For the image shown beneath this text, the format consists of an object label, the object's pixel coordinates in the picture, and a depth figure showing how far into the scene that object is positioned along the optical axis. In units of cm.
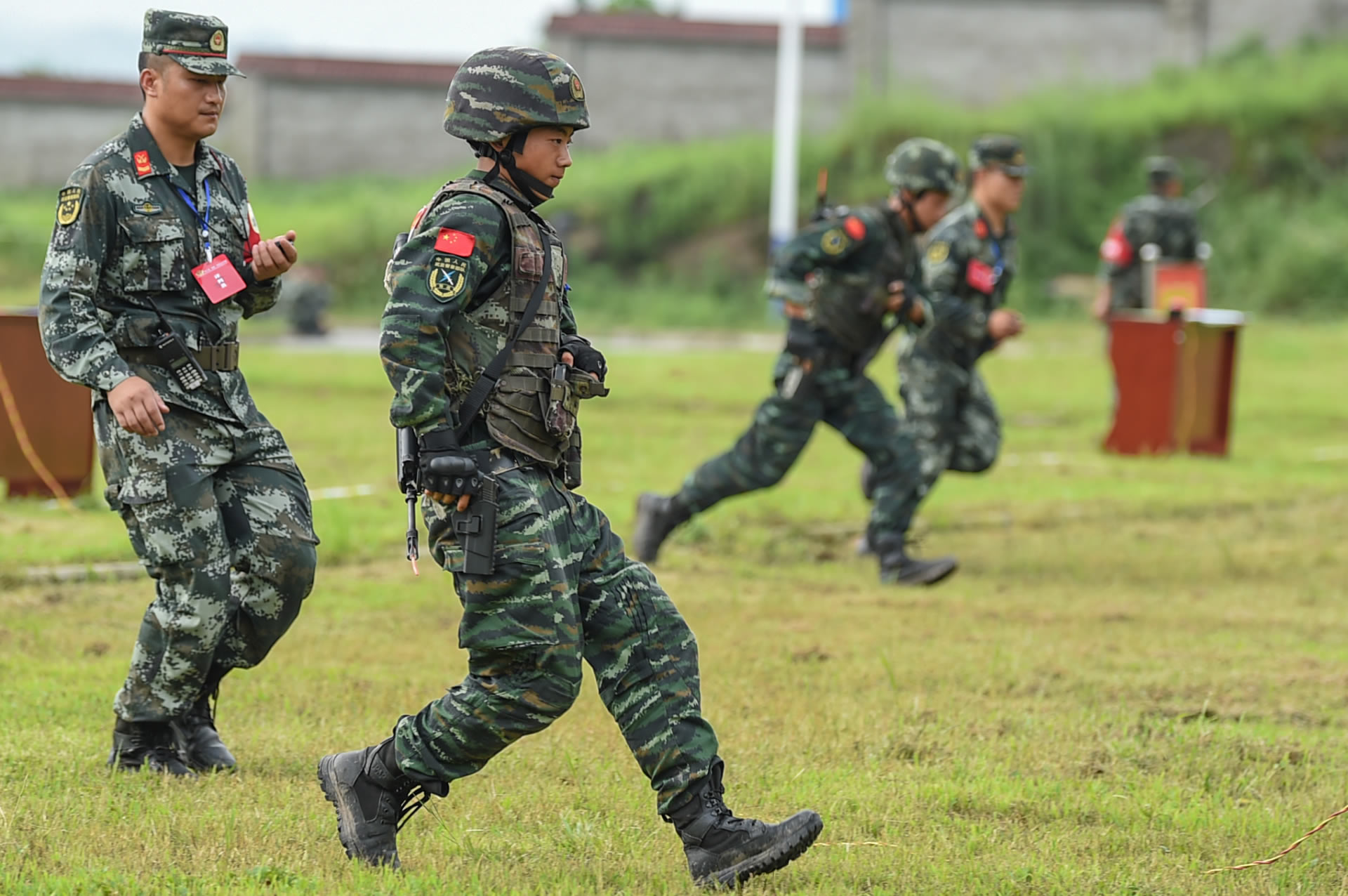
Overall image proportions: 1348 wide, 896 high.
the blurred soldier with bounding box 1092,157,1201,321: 3250
